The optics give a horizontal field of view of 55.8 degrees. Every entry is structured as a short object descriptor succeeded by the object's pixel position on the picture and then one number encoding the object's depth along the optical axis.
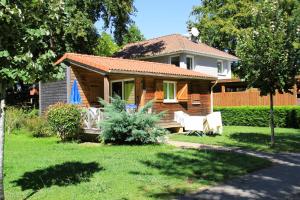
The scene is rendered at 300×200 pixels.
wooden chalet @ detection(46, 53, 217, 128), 13.75
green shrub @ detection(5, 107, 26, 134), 15.22
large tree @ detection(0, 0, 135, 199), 4.55
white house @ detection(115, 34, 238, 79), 21.89
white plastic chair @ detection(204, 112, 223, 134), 13.73
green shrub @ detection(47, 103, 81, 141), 11.72
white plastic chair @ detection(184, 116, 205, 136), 13.71
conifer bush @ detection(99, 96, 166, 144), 10.65
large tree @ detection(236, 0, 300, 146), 10.50
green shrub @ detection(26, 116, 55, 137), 13.90
